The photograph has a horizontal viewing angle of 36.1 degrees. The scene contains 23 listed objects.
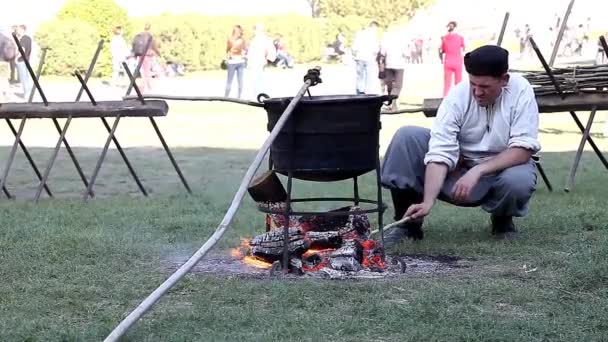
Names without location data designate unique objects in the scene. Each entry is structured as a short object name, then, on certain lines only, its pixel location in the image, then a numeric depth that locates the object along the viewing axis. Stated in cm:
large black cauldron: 476
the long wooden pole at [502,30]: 804
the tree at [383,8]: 5528
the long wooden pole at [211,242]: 359
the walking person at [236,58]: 2123
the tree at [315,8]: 6228
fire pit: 478
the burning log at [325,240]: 521
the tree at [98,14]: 3344
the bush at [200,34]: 3084
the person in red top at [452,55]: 1908
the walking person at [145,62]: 2352
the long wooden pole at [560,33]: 796
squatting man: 511
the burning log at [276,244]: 510
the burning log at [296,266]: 492
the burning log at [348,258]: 489
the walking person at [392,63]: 1853
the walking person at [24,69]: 2139
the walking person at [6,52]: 2477
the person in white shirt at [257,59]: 2089
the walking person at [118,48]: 2570
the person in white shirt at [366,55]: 2033
